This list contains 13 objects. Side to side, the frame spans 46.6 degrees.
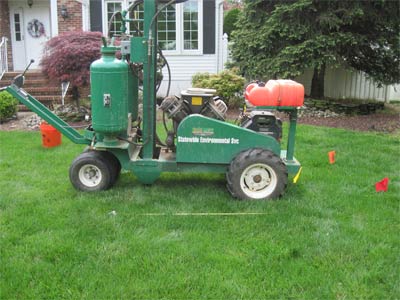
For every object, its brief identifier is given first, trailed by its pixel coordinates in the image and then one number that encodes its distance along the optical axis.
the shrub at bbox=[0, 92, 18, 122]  9.29
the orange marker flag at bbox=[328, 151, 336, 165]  6.11
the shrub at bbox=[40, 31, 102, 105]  8.99
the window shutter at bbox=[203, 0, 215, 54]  12.25
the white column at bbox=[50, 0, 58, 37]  12.42
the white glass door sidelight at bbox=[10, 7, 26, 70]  13.87
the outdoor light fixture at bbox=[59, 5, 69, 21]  12.47
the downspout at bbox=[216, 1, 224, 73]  12.48
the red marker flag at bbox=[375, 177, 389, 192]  5.03
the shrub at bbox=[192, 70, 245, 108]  10.38
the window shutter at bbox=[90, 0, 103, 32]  12.38
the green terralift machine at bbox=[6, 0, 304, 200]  4.49
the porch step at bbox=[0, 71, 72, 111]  11.26
